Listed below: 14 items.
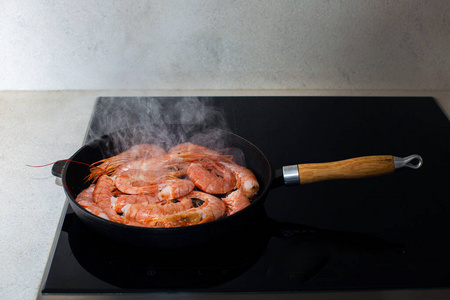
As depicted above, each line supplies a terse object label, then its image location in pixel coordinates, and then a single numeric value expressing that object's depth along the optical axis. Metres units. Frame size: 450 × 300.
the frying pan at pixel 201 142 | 1.03
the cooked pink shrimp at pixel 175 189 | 1.26
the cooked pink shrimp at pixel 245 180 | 1.27
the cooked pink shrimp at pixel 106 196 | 1.18
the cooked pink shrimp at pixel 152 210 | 1.17
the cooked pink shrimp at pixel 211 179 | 1.29
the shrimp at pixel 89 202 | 1.16
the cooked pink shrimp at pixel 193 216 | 1.13
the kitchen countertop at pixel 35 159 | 1.17
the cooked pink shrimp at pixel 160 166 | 1.38
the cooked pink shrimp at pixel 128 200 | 1.23
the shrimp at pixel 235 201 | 1.21
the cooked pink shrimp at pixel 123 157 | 1.34
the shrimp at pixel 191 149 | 1.43
